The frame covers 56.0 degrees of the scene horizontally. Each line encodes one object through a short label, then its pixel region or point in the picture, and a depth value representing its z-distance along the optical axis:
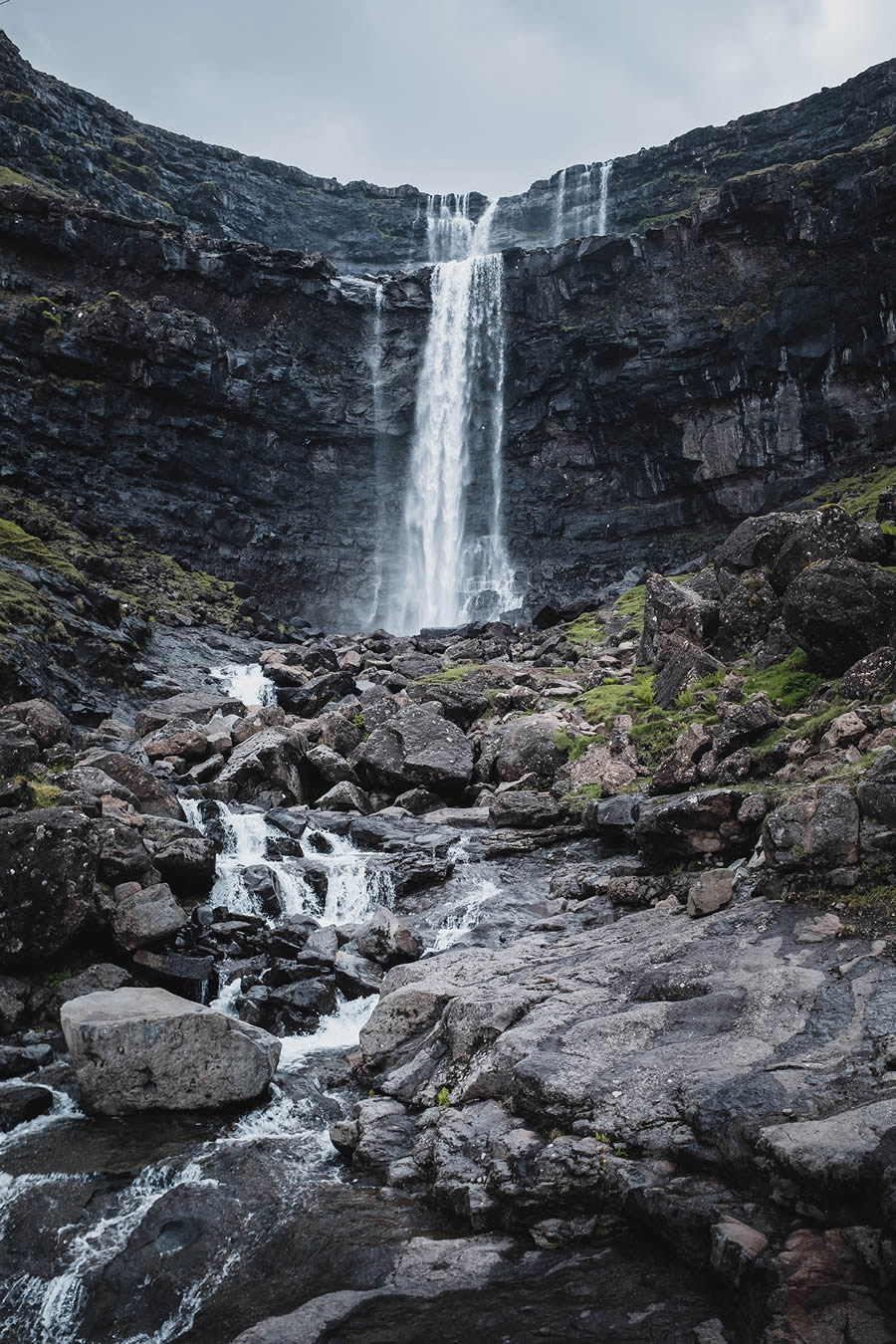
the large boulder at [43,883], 10.96
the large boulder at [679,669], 18.84
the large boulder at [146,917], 11.84
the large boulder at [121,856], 12.67
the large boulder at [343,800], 20.36
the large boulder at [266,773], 20.05
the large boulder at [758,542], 19.36
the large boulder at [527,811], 17.77
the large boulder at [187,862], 14.07
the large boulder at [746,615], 18.81
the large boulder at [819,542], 16.05
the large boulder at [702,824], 11.17
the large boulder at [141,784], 16.77
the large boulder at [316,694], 28.86
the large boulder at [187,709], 25.12
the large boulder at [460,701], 24.72
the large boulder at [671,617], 20.92
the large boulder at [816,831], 8.51
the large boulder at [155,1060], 8.47
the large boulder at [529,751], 19.95
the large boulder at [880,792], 8.31
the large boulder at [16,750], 14.35
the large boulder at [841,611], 13.07
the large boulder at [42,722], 19.52
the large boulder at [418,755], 20.77
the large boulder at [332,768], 21.61
